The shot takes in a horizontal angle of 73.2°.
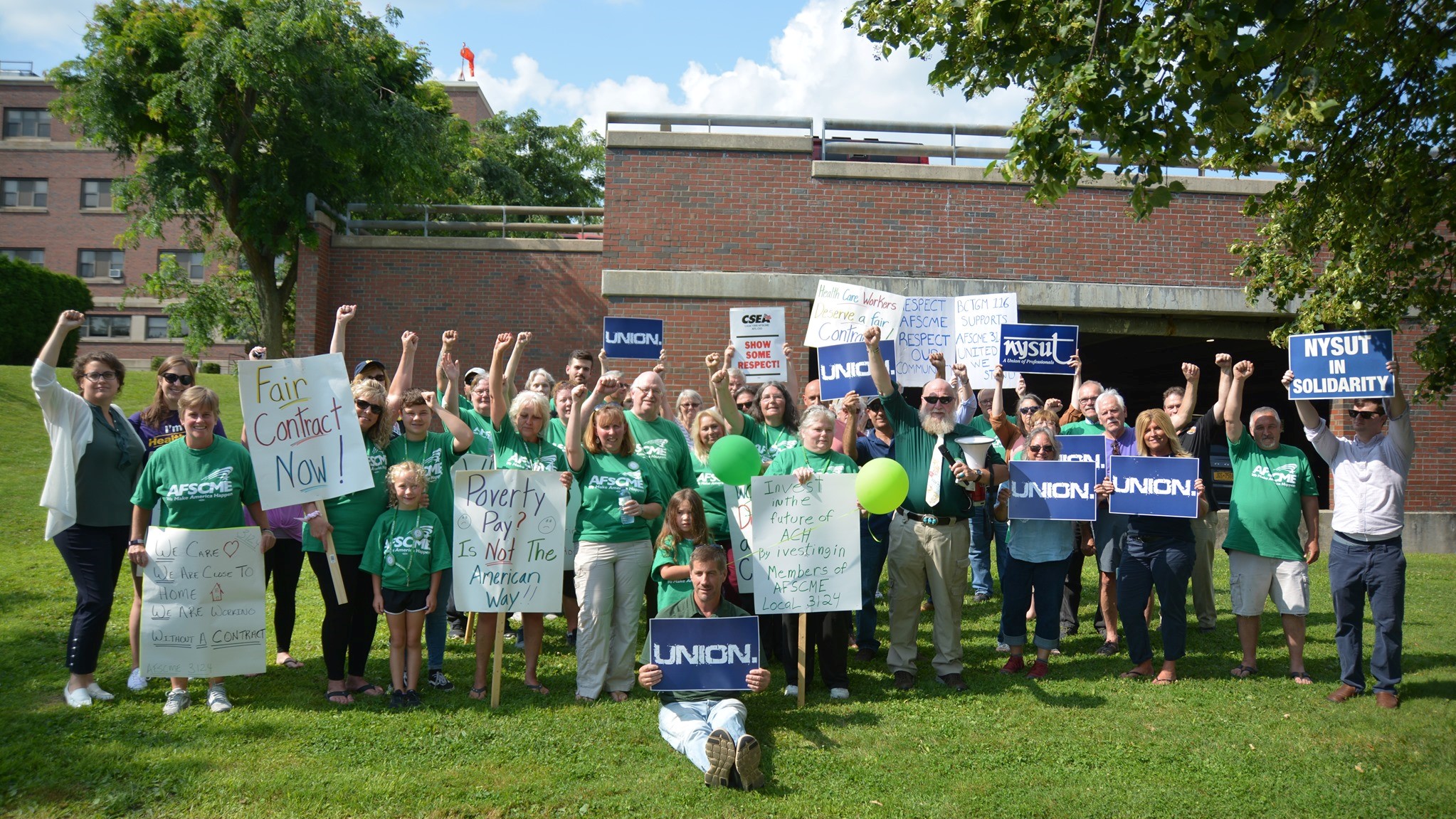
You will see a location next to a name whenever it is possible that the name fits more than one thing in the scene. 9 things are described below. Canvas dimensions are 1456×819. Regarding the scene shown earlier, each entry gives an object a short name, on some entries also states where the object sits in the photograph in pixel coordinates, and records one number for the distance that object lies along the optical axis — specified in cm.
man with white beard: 669
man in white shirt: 641
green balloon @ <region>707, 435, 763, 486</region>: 630
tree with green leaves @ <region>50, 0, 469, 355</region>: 1762
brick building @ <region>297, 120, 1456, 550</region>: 1497
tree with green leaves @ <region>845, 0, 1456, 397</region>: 554
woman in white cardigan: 583
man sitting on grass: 507
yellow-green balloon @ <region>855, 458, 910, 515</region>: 616
